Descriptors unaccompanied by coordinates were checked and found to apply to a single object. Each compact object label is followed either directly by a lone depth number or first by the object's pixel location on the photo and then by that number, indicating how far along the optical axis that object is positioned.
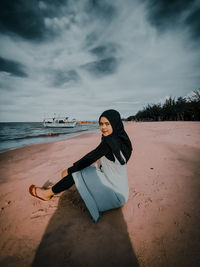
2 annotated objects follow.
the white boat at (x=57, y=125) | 41.25
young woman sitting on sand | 1.69
